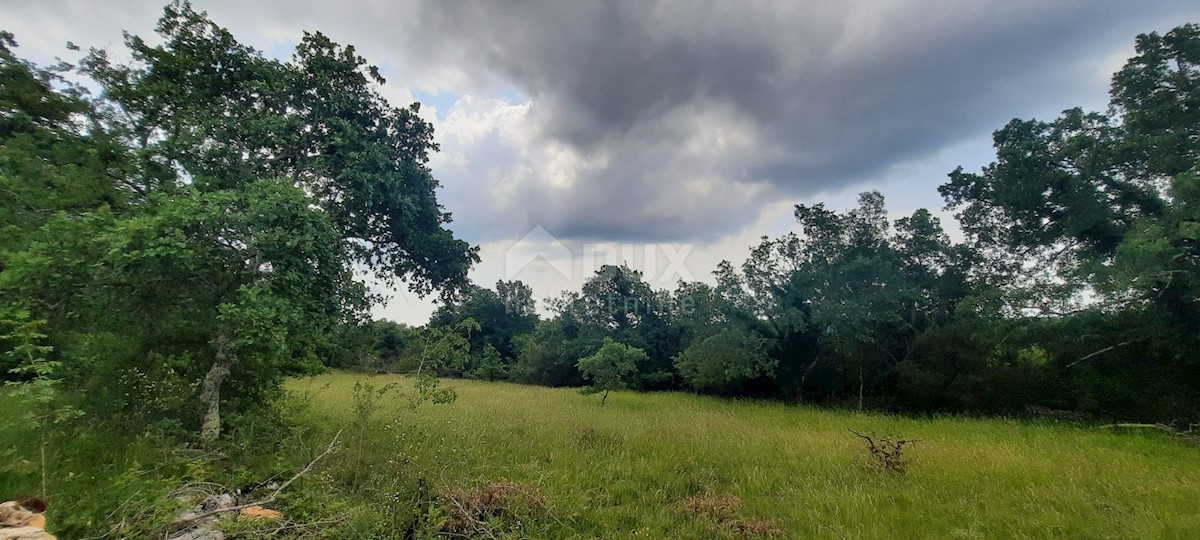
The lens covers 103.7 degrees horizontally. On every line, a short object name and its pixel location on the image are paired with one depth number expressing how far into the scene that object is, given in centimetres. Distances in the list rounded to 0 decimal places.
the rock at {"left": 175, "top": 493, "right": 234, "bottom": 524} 414
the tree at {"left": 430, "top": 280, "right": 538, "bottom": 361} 4278
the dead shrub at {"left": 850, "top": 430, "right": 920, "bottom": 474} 668
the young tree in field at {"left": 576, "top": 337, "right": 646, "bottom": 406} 1873
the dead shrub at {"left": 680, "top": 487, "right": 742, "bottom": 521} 516
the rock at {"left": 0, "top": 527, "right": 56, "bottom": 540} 298
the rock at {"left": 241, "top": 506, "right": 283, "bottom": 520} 414
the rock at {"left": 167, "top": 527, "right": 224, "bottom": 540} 380
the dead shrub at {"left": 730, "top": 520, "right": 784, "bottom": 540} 461
